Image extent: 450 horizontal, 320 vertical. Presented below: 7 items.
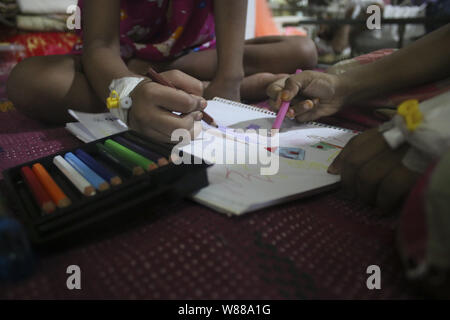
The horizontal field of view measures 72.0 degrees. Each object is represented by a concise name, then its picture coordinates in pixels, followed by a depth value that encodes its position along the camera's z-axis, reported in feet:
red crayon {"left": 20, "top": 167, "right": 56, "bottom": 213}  0.82
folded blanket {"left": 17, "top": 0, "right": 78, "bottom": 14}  4.12
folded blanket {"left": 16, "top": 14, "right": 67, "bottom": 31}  4.14
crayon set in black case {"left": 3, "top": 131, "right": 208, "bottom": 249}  0.79
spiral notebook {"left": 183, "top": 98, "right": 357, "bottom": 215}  0.96
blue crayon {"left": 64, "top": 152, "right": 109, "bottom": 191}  0.91
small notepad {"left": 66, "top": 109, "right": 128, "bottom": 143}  1.51
